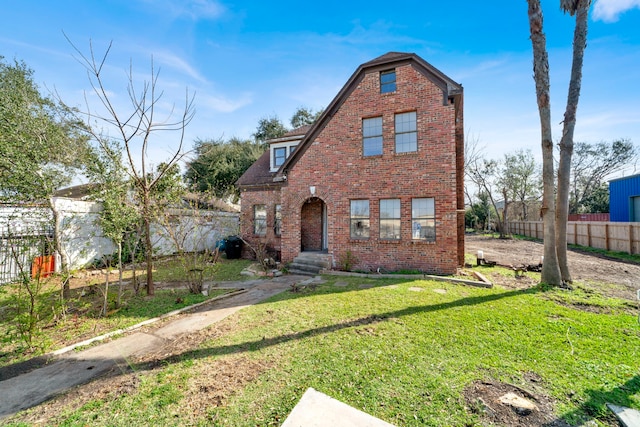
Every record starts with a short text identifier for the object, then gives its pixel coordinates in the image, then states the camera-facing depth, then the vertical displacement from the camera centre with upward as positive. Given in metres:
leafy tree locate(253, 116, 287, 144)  30.52 +10.99
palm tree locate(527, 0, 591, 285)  7.27 +2.45
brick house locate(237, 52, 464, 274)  9.05 +1.85
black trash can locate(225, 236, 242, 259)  14.20 -1.71
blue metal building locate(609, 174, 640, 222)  16.66 +1.28
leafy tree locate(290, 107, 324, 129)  31.09 +12.71
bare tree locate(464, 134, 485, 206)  24.36 +6.12
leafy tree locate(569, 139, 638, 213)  30.89 +6.38
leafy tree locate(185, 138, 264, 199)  24.62 +5.13
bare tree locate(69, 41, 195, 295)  5.70 +2.42
